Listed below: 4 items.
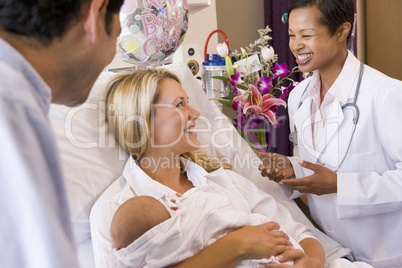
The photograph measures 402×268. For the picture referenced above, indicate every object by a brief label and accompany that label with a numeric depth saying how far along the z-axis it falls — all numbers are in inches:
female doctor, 57.9
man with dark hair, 19.5
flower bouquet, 74.1
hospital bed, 56.3
